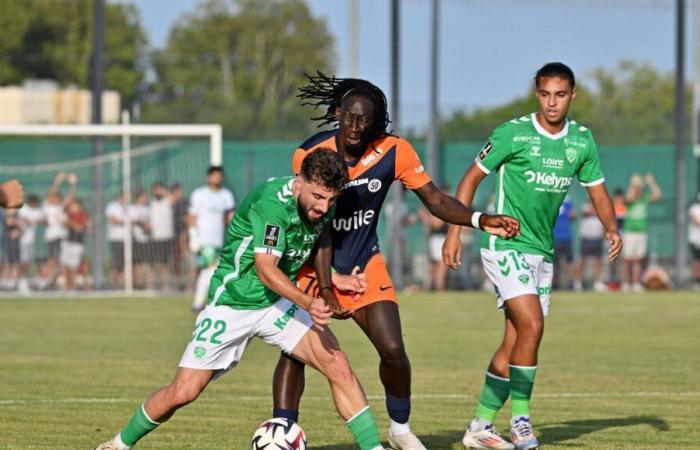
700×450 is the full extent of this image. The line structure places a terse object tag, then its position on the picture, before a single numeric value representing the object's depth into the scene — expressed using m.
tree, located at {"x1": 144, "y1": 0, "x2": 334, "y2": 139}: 32.56
